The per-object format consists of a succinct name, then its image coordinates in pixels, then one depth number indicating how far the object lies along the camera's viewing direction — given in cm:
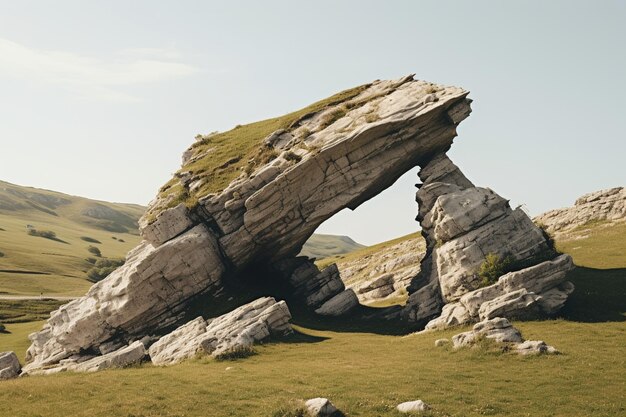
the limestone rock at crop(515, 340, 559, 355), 3872
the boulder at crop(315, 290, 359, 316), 6462
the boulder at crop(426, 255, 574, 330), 4769
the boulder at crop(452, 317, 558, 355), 3909
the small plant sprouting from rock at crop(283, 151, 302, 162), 6047
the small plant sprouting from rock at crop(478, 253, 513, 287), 5075
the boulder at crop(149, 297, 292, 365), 4569
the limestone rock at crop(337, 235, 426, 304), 8494
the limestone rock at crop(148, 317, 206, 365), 4603
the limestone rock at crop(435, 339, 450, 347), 4374
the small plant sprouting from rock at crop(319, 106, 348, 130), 6538
